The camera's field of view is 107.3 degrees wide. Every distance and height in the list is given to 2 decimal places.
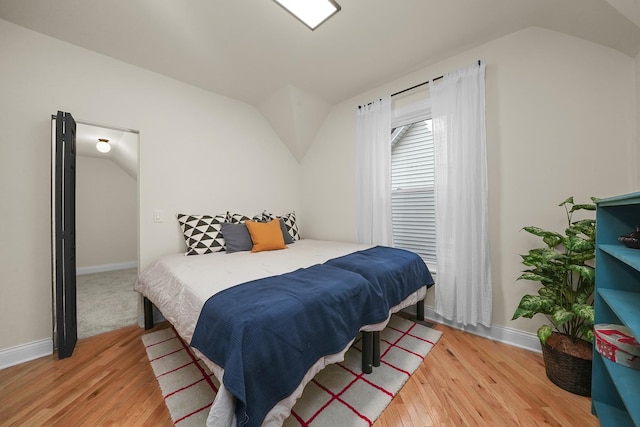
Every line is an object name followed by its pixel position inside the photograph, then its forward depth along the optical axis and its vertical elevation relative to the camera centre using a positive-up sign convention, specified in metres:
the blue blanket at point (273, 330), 0.90 -0.54
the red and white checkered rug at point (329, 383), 1.23 -1.06
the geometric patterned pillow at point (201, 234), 2.33 -0.22
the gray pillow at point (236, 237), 2.42 -0.26
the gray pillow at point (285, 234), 2.87 -0.27
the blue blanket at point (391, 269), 1.68 -0.45
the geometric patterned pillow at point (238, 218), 2.70 -0.07
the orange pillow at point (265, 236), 2.42 -0.25
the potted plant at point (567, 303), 1.35 -0.56
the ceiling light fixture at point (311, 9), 1.55 +1.39
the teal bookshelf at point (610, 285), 1.12 -0.38
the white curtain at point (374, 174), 2.59 +0.43
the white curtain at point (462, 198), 1.99 +0.12
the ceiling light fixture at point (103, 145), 3.09 +0.91
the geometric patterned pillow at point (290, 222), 3.05 -0.13
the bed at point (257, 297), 0.96 -0.48
